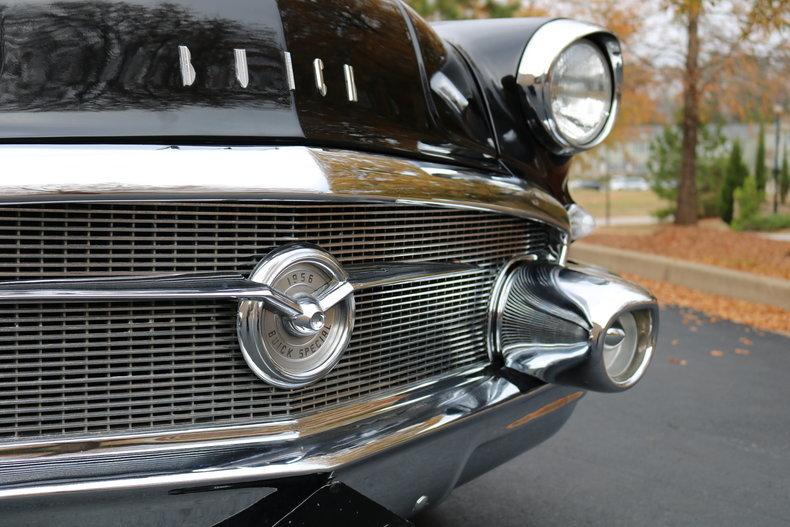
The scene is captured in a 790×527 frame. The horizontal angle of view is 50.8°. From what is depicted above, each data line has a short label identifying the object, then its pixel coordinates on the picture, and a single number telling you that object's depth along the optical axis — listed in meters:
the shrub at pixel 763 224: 13.56
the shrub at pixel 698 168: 16.55
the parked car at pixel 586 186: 35.15
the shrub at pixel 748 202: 13.82
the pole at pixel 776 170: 15.93
